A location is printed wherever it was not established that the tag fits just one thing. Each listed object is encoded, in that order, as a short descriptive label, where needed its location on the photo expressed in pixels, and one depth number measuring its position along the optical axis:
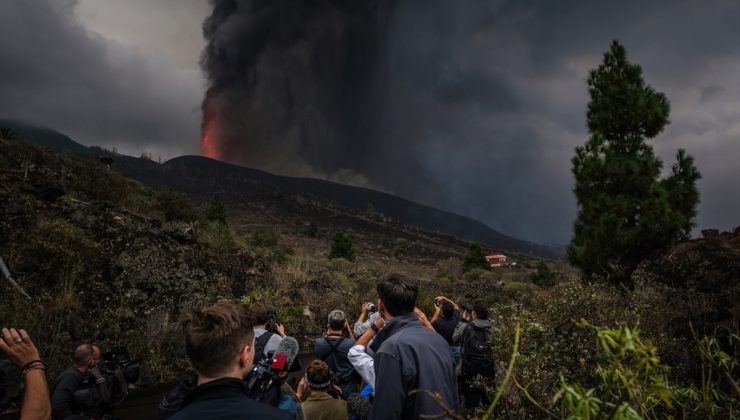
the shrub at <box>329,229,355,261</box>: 34.12
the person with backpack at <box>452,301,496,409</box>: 5.32
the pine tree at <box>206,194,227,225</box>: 33.12
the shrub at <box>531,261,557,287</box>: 37.88
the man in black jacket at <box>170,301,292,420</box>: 1.65
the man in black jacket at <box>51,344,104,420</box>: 4.18
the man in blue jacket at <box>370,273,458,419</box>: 2.38
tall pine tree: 9.04
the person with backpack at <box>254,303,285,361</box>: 4.25
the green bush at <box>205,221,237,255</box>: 16.52
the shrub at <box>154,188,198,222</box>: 18.42
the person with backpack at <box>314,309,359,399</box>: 4.57
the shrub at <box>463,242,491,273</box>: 40.28
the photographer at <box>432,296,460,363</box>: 6.28
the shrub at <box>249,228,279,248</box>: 28.09
